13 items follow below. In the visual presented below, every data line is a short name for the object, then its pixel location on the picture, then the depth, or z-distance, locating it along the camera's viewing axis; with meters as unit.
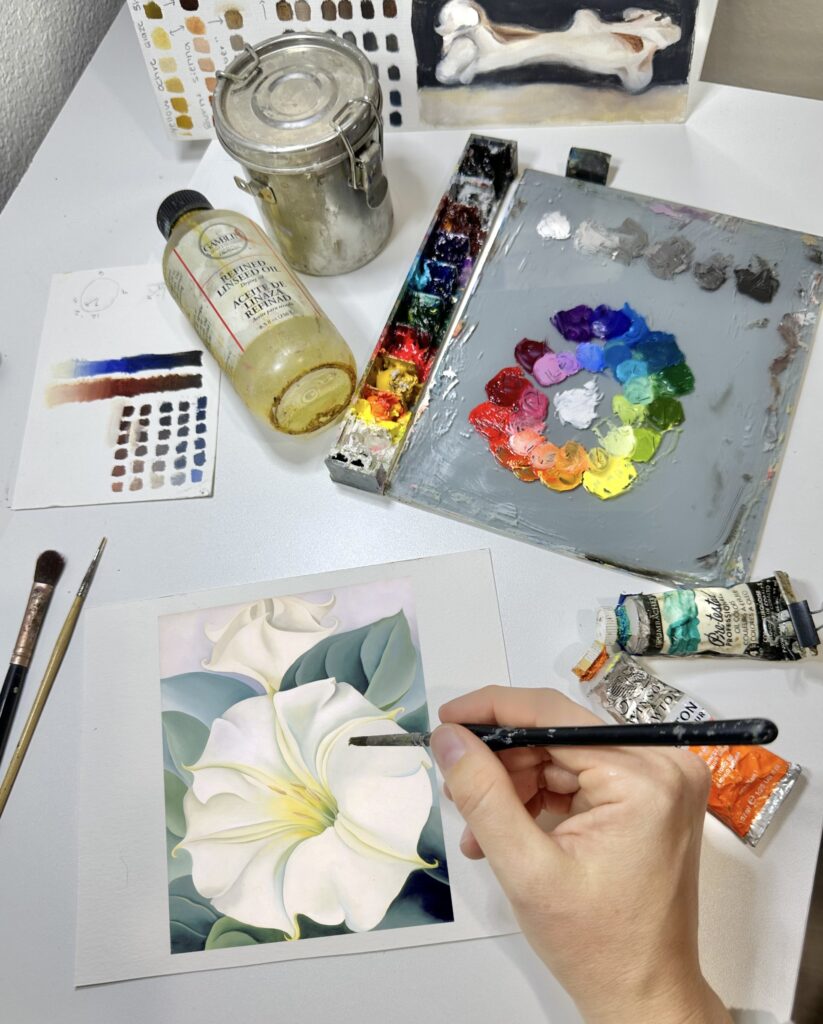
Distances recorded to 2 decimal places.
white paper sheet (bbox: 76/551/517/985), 0.68
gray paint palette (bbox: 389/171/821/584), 0.79
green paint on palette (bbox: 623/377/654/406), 0.84
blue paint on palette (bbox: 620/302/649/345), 0.87
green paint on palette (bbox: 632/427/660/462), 0.82
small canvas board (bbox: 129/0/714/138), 0.92
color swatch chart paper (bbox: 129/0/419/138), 0.94
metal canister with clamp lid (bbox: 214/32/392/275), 0.80
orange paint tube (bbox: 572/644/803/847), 0.67
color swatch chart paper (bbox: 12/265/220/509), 0.87
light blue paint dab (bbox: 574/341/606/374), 0.86
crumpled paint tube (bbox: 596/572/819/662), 0.72
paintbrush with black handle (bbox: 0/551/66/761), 0.78
